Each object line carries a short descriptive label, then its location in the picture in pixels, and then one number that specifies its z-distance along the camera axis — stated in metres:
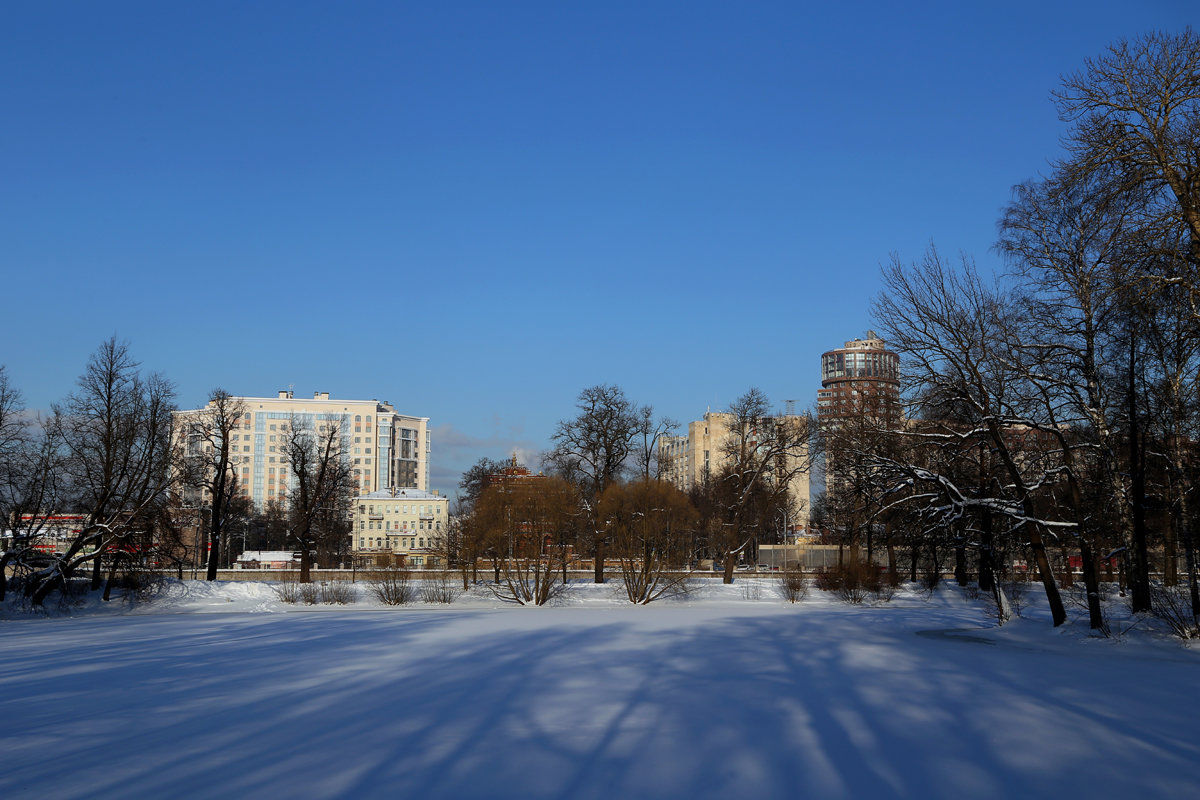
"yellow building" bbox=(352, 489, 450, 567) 118.06
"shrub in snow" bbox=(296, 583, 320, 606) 37.08
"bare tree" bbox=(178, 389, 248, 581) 46.59
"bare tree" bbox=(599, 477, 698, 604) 38.09
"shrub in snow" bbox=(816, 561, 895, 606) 37.66
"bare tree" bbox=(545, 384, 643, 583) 50.00
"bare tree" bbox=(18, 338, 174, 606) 34.41
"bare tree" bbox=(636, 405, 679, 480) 51.66
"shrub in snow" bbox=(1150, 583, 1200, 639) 19.14
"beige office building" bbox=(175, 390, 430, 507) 148.62
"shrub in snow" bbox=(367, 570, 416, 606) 37.16
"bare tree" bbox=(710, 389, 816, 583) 50.12
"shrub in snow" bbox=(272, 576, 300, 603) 37.69
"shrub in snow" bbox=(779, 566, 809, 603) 40.16
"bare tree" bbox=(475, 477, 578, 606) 37.25
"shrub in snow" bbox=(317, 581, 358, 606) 37.62
